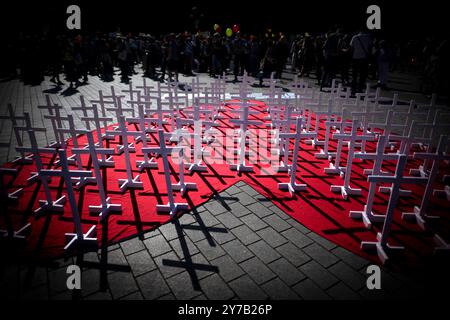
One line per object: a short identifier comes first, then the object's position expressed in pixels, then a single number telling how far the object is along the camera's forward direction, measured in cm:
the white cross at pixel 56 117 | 553
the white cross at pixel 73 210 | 354
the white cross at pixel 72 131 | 456
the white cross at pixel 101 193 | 412
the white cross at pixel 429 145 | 511
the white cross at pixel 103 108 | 670
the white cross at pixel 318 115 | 607
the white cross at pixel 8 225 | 358
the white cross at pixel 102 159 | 582
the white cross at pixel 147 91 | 757
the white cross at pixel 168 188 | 417
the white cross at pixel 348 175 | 460
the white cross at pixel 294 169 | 474
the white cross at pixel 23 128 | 473
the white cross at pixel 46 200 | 404
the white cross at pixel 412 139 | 452
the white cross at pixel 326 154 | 625
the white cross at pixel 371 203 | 397
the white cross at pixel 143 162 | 575
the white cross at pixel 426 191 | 374
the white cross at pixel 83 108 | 628
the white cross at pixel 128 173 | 467
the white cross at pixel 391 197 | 335
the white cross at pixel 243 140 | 527
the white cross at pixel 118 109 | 561
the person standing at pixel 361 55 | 1116
